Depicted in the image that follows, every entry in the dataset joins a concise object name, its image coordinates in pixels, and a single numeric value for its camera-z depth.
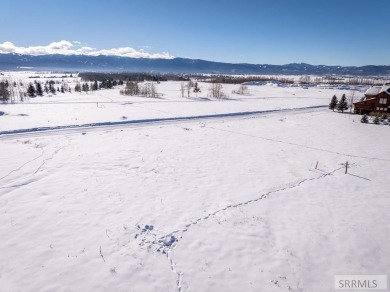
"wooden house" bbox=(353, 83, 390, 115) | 52.97
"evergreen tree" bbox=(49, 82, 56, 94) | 107.35
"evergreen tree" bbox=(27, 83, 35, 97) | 95.25
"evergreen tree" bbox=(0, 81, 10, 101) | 78.50
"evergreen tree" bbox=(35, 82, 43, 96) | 100.28
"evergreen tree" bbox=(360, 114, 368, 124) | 47.66
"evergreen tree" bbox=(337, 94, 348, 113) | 59.53
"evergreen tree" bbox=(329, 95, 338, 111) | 62.06
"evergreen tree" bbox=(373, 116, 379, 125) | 47.06
